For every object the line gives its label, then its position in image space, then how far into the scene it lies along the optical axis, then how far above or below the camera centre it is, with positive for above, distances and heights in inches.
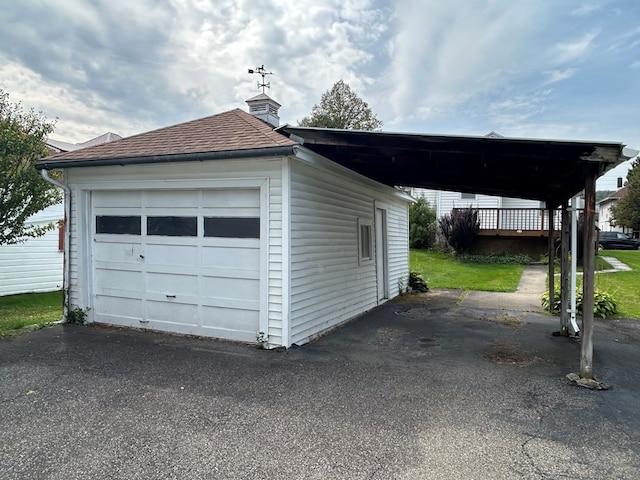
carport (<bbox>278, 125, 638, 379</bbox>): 159.3 +36.6
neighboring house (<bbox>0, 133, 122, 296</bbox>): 464.4 -30.0
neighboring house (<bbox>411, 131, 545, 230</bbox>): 829.8 +76.0
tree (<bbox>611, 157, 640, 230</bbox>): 1168.8 +101.9
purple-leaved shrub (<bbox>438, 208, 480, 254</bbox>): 704.4 +16.1
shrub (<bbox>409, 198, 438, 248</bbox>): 783.1 +21.2
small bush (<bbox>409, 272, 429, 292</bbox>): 444.1 -51.0
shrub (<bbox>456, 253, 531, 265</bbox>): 666.2 -34.4
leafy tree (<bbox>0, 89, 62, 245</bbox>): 340.6 +59.6
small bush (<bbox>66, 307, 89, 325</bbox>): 258.4 -50.8
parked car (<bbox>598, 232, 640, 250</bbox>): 1057.5 -8.3
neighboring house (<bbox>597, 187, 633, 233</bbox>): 1446.9 +118.7
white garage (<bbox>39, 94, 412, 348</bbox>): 210.8 +2.8
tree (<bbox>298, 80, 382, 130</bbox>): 984.3 +313.7
